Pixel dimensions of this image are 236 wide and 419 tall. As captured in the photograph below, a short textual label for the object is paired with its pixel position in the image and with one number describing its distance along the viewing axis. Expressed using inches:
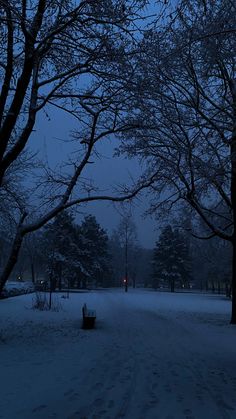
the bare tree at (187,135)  549.0
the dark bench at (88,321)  620.2
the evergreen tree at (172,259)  2839.6
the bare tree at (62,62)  373.7
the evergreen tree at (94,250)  2615.7
